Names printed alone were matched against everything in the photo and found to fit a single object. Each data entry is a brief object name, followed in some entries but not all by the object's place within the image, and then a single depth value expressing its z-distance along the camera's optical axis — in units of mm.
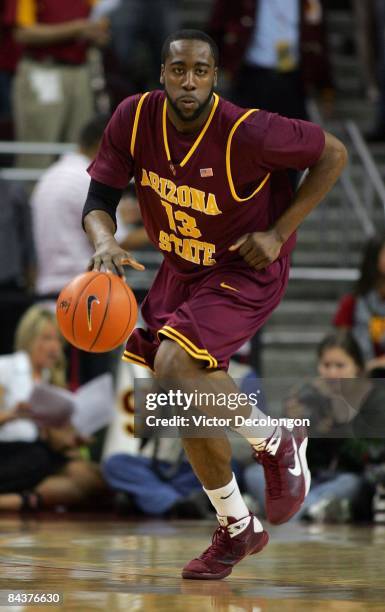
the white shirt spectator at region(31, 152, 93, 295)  17779
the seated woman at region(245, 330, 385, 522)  16208
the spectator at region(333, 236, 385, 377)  17411
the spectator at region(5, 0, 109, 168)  20511
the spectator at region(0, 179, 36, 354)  18161
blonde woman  17029
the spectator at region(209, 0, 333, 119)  21162
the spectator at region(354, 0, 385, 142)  25253
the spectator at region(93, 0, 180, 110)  23625
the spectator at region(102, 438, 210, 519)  16887
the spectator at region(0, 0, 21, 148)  21799
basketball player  10468
